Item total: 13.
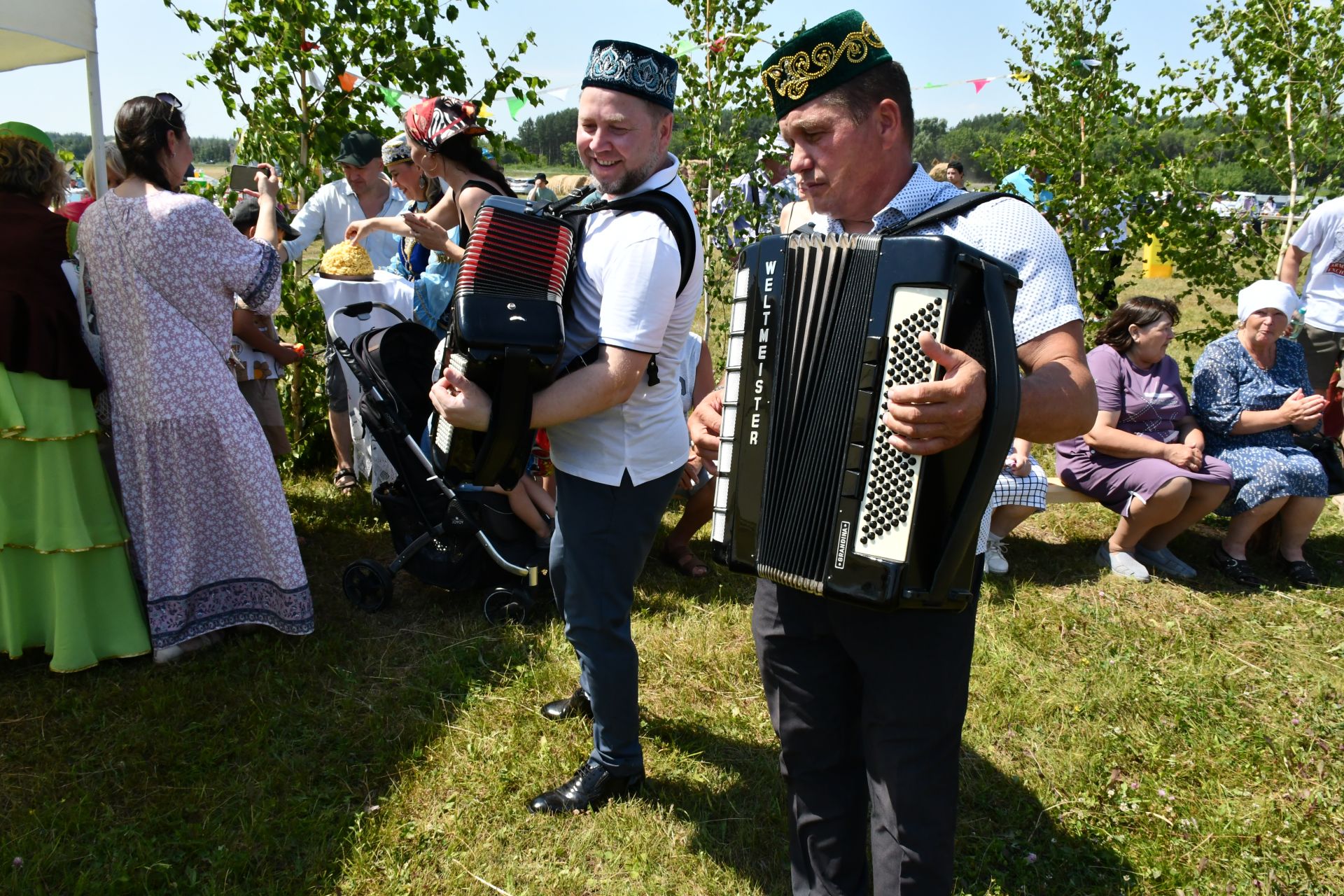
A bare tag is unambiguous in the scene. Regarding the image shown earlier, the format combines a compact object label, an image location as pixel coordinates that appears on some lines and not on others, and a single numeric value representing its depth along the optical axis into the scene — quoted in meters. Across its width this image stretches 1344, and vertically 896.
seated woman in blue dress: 5.08
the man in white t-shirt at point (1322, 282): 5.69
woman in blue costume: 4.09
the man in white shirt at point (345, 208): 5.58
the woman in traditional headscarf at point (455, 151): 3.53
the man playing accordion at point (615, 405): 2.37
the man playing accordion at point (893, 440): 1.78
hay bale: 19.99
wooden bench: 5.23
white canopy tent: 4.05
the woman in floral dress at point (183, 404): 3.48
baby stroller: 4.23
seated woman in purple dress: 5.00
